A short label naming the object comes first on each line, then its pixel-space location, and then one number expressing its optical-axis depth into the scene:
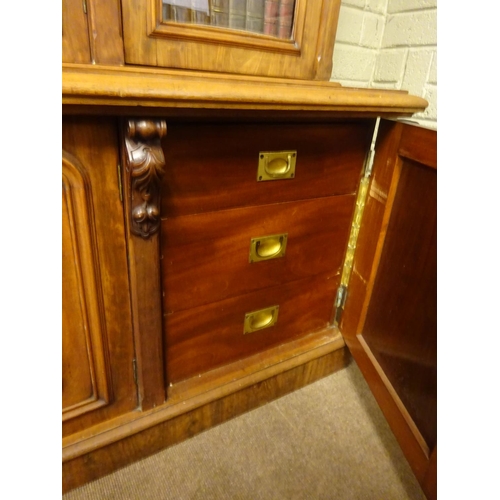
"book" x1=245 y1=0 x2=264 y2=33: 0.74
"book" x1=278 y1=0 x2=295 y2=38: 0.76
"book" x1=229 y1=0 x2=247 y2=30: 0.72
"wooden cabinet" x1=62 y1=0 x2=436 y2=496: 0.60
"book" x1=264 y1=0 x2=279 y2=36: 0.76
